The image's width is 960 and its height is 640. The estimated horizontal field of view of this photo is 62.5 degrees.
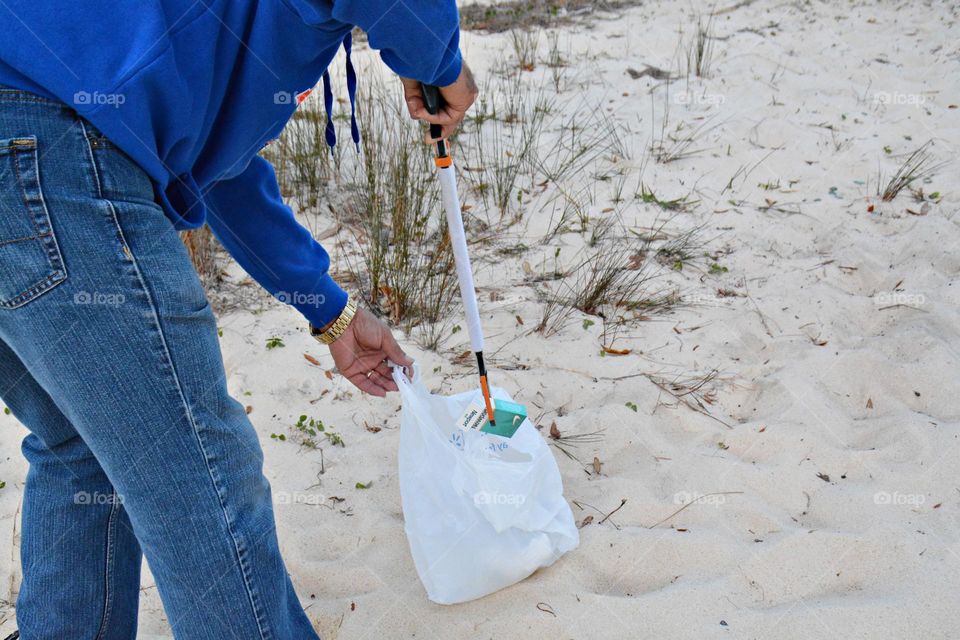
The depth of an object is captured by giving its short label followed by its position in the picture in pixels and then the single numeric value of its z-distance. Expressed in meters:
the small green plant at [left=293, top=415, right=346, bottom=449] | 2.21
